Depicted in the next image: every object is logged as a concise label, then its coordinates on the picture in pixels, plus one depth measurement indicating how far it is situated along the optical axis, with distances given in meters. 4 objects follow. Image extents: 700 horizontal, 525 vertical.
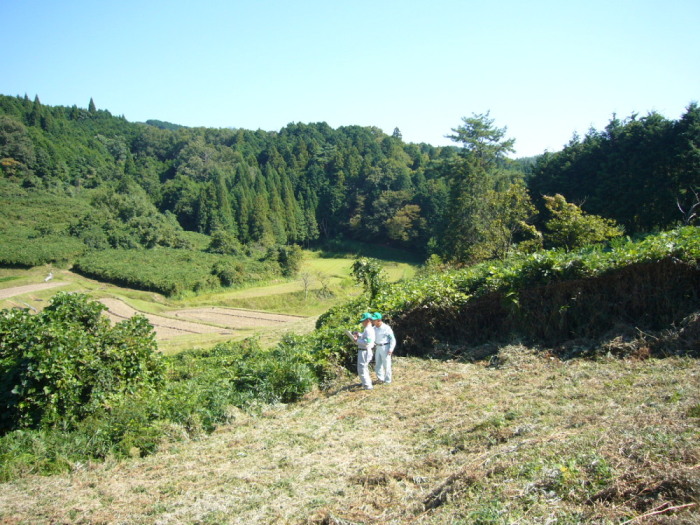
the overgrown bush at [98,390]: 7.59
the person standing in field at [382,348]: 8.80
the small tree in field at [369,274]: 15.92
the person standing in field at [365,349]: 8.80
